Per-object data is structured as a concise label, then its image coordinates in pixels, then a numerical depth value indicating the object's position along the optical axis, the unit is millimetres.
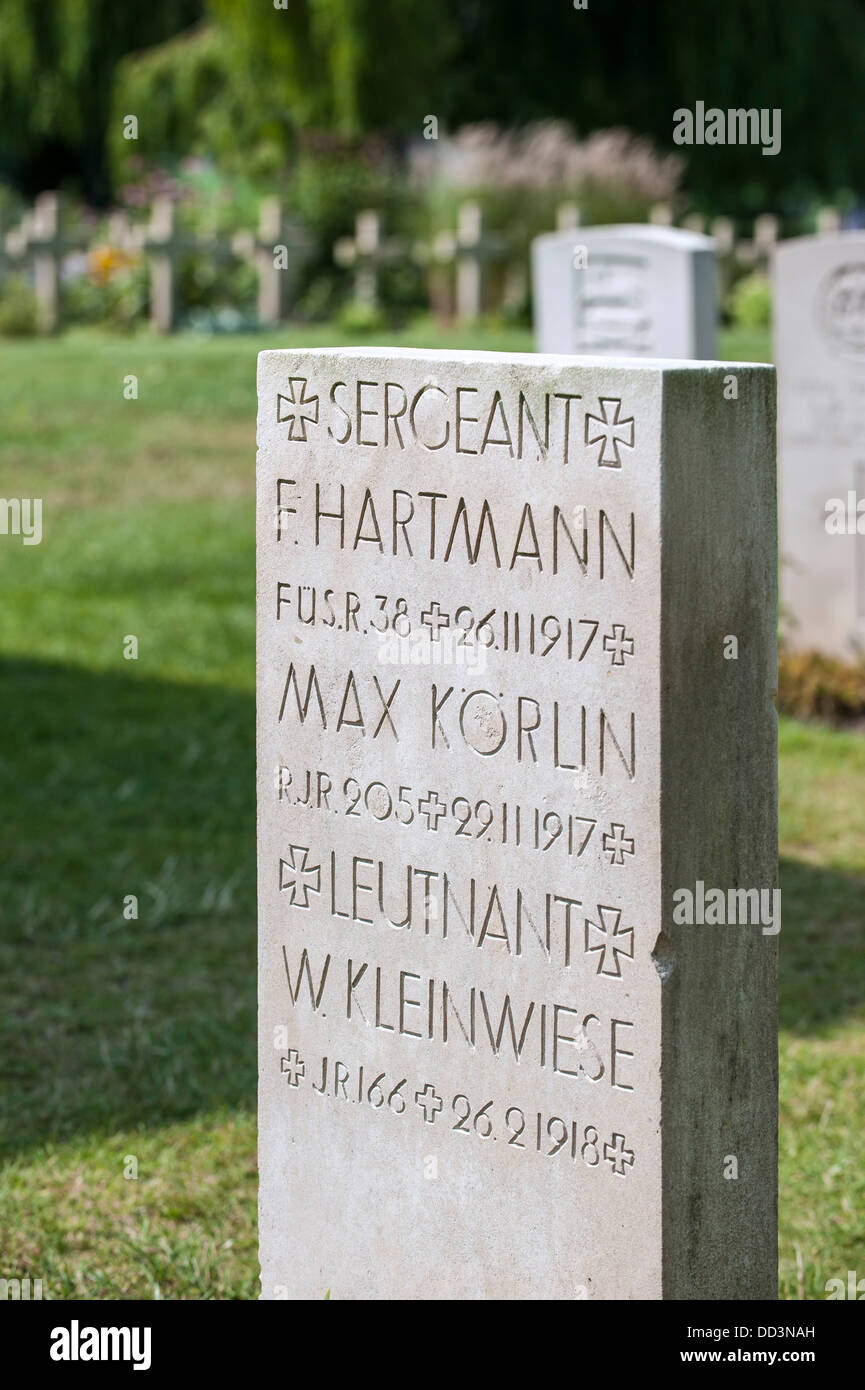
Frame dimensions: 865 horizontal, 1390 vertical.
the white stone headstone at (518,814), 2594
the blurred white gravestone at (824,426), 7883
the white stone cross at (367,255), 18141
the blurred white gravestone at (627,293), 7582
